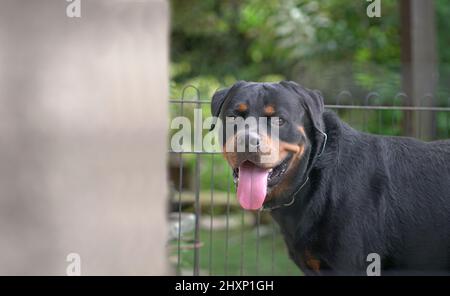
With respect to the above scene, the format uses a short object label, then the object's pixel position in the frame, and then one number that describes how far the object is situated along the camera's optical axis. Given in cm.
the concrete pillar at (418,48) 544
